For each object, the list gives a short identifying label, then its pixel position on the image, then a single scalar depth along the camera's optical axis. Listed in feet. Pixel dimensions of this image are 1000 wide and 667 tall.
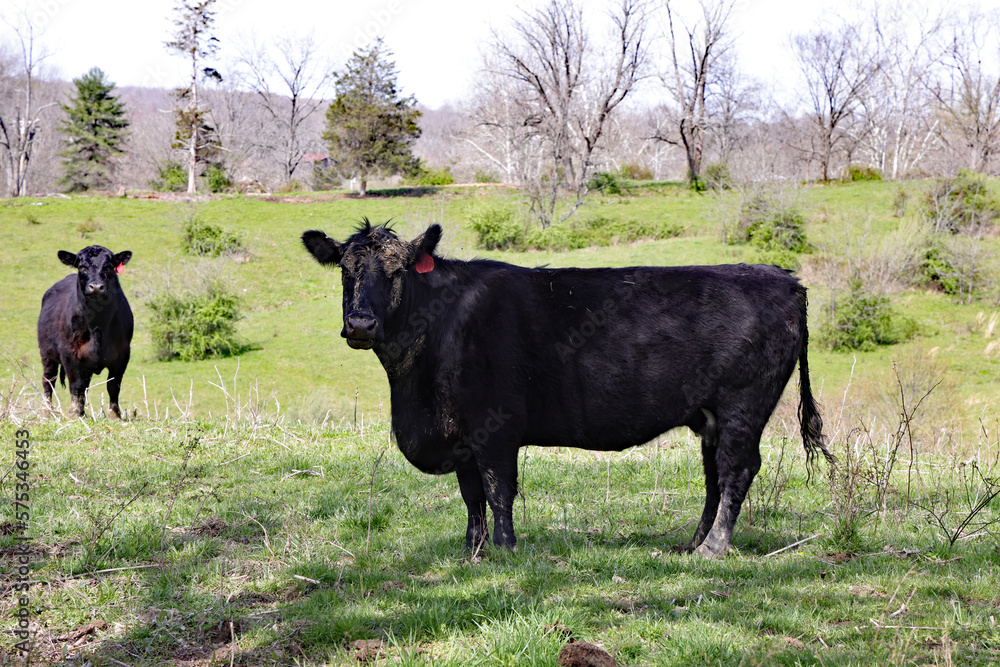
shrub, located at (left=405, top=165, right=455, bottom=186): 213.46
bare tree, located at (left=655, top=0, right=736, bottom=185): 204.23
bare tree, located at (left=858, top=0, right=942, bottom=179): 231.09
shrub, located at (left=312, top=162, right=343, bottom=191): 228.02
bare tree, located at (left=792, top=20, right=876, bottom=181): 224.33
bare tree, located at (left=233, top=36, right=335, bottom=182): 249.14
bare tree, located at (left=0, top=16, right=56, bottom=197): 228.22
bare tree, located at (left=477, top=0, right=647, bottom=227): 183.32
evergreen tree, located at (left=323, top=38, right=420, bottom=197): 201.98
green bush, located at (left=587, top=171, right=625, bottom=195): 192.44
